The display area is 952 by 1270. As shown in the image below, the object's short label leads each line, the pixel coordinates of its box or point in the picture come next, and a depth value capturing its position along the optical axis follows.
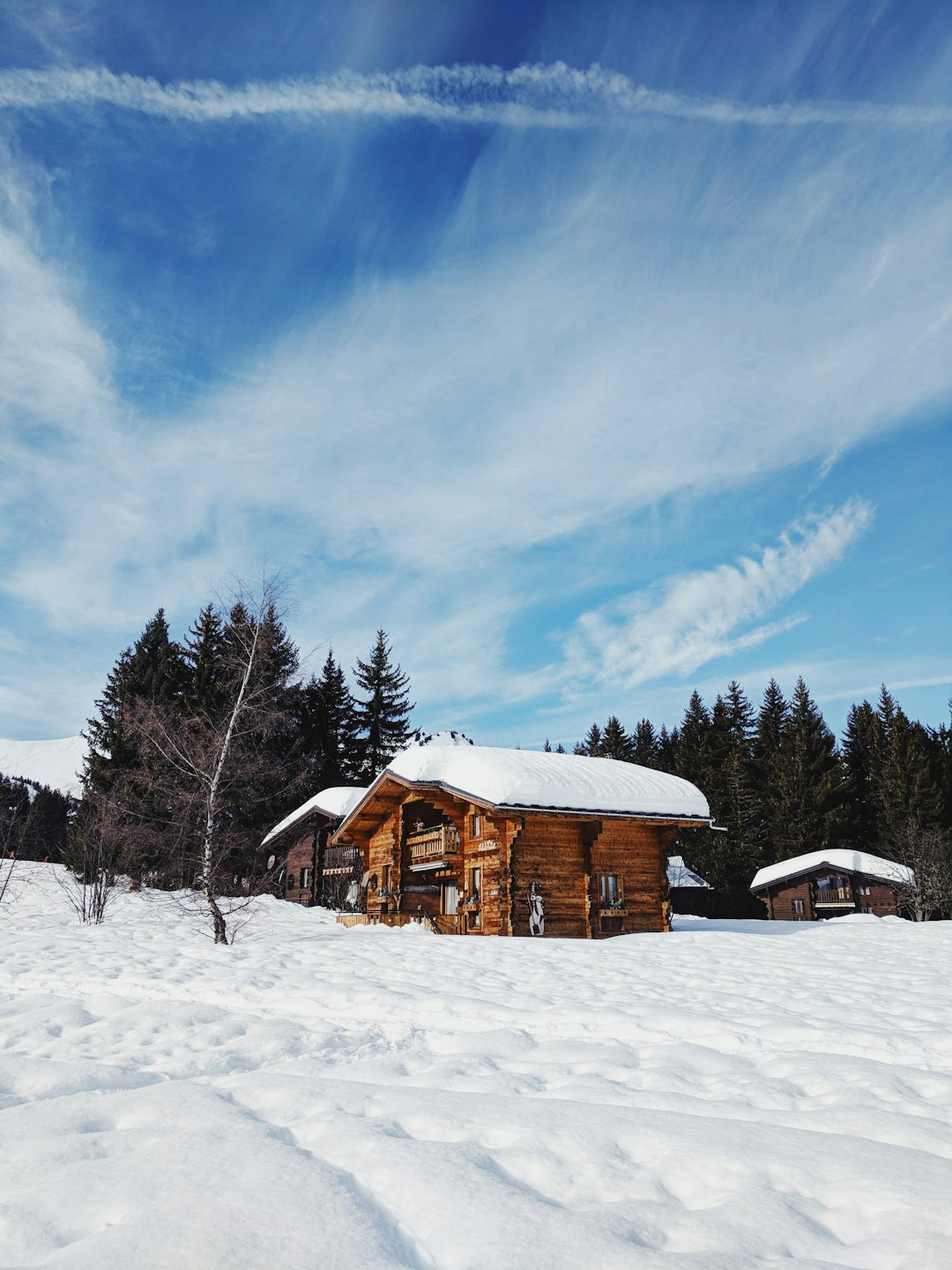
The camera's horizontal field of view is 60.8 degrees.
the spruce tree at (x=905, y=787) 49.97
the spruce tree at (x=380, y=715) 55.12
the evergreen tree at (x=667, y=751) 66.81
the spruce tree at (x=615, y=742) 68.38
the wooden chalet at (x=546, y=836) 21.11
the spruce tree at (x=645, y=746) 68.06
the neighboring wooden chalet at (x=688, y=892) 48.56
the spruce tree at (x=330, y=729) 51.81
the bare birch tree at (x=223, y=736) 17.19
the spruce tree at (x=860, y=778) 55.25
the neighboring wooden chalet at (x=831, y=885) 43.19
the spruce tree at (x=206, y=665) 44.47
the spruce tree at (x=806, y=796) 52.50
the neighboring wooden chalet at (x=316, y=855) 35.69
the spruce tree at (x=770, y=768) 54.31
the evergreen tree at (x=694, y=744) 62.12
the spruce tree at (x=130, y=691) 40.38
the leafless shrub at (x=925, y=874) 39.34
